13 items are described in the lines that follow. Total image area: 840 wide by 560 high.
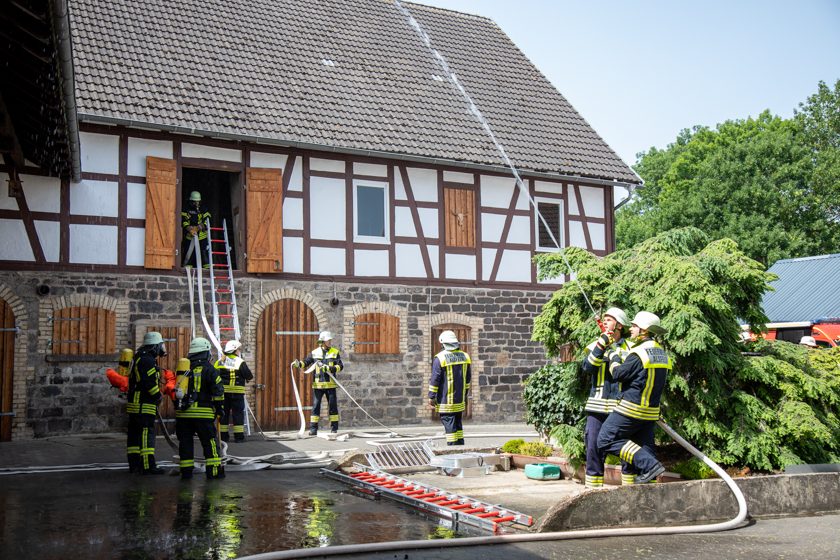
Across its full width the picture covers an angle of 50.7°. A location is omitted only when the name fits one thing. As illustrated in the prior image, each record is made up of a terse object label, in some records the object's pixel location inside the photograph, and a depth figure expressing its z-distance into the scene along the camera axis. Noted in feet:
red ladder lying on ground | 25.62
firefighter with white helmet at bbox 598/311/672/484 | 28.09
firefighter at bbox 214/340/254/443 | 47.32
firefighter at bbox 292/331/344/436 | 52.65
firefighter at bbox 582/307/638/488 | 29.32
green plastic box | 35.40
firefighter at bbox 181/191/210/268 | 57.93
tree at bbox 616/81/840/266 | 122.83
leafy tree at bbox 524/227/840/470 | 32.01
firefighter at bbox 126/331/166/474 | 37.47
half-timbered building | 52.08
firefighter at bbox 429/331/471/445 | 42.50
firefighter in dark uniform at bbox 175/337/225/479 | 35.68
